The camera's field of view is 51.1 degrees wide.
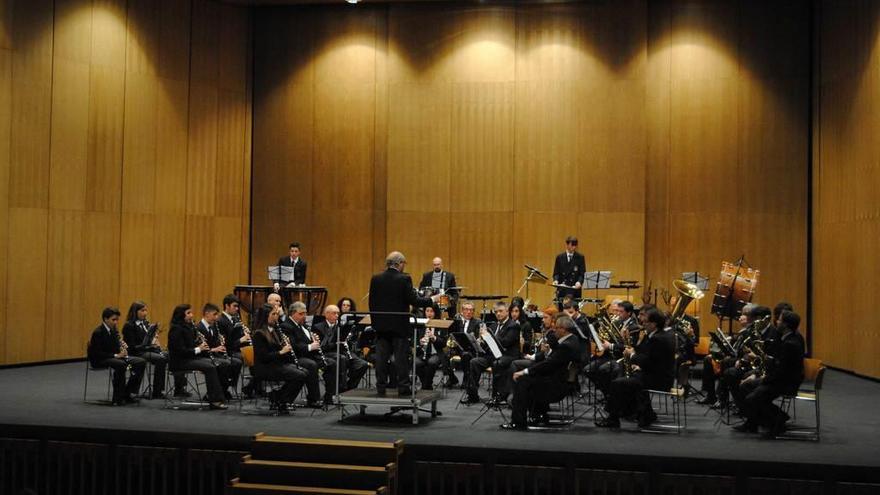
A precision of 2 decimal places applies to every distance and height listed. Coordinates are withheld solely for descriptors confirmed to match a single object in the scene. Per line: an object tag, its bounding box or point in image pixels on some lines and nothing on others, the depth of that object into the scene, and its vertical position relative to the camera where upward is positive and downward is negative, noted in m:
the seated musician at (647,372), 8.88 -1.11
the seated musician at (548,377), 8.73 -1.16
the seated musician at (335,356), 10.54 -1.19
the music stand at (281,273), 14.00 -0.33
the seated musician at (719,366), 9.90 -1.20
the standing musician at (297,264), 14.30 -0.19
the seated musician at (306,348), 9.95 -1.05
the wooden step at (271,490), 7.43 -1.93
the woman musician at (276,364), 9.54 -1.18
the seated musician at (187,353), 9.90 -1.12
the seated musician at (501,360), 9.94 -1.19
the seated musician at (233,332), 10.73 -0.96
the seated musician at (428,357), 11.10 -1.26
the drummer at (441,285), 12.70 -0.45
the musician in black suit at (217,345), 10.52 -1.10
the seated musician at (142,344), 10.49 -1.09
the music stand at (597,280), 13.15 -0.33
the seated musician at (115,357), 10.09 -1.21
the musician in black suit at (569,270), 13.95 -0.20
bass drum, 12.10 -0.42
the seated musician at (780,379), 8.41 -1.09
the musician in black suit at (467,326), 11.43 -0.88
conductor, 9.01 -0.64
